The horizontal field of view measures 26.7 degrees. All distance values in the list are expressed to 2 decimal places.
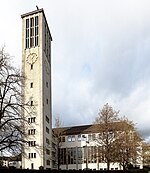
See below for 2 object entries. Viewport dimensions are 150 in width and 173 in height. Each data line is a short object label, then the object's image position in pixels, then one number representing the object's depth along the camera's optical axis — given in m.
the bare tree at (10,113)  30.50
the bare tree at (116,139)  53.91
